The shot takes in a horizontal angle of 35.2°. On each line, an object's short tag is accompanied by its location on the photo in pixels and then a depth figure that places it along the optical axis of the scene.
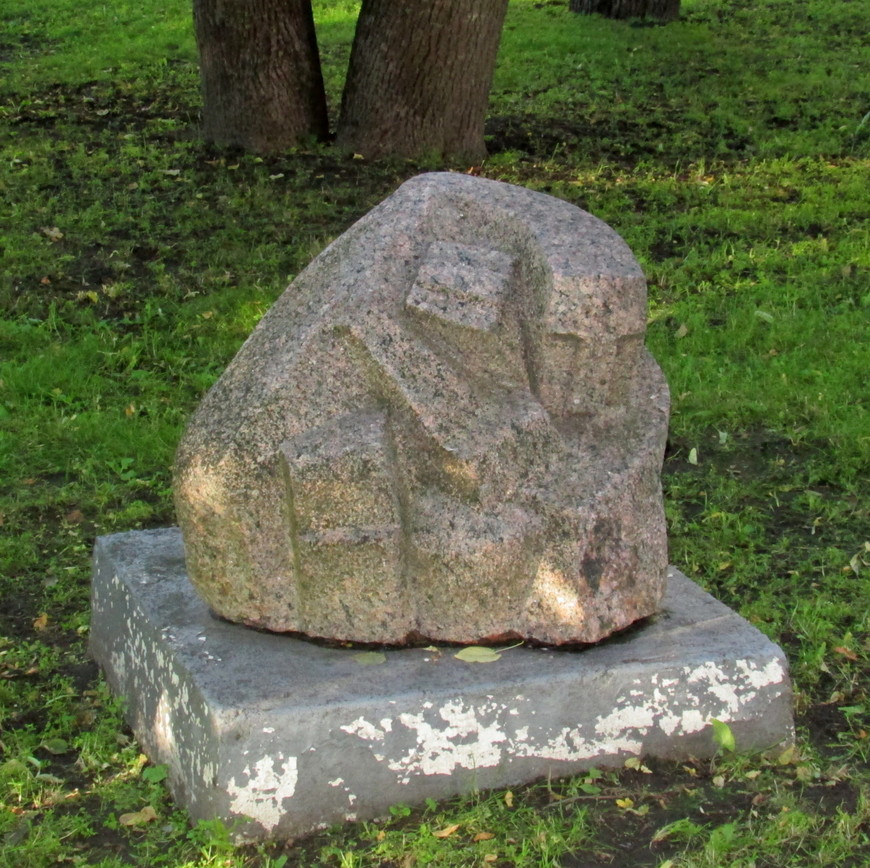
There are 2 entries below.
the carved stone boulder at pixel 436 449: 3.59
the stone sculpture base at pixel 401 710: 3.46
